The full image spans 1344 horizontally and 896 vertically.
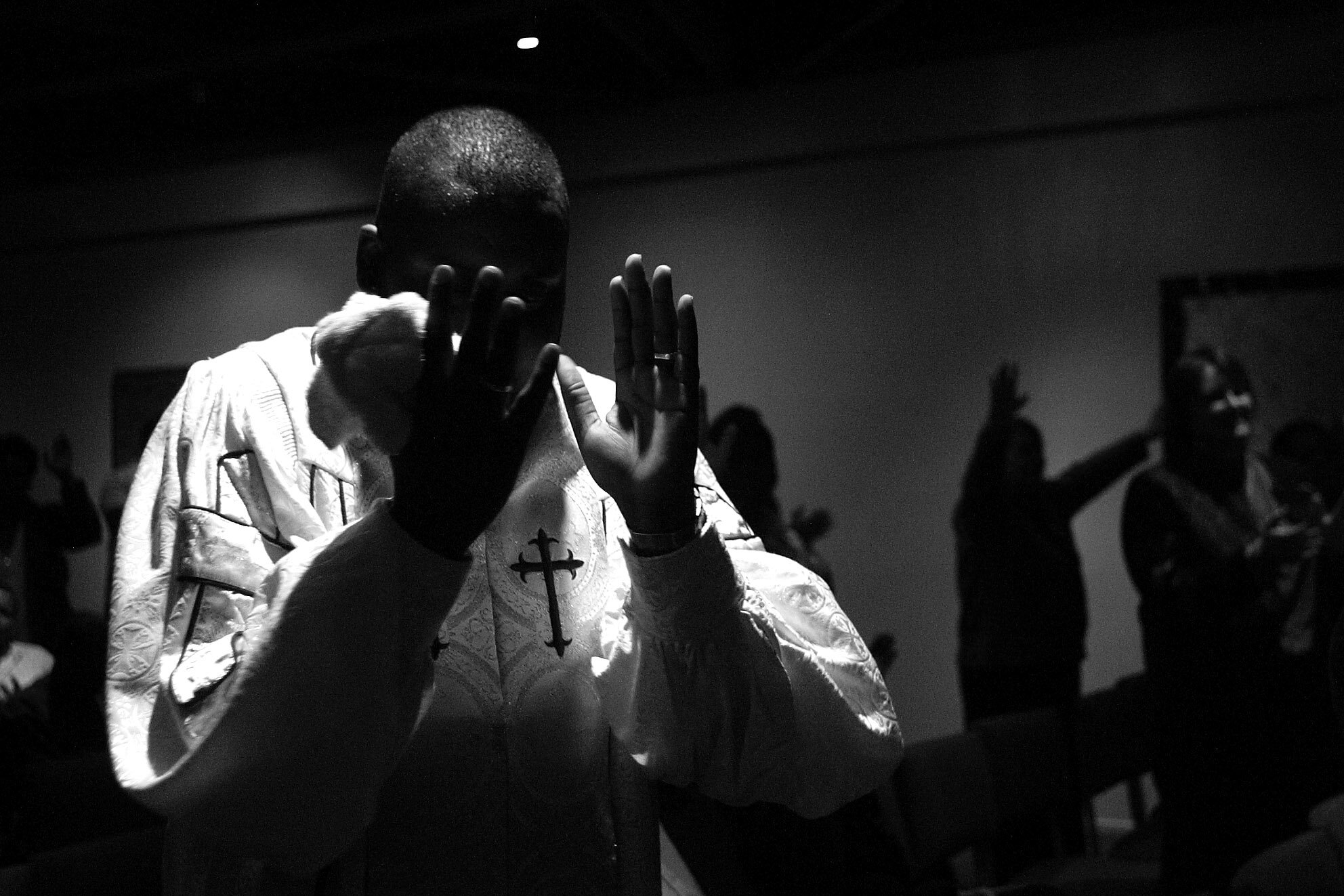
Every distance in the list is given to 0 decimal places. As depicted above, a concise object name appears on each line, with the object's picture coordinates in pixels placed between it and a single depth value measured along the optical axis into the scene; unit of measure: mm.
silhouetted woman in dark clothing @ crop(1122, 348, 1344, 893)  2350
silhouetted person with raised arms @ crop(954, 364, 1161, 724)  2916
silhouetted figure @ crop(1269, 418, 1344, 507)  2582
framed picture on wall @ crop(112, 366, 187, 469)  1665
